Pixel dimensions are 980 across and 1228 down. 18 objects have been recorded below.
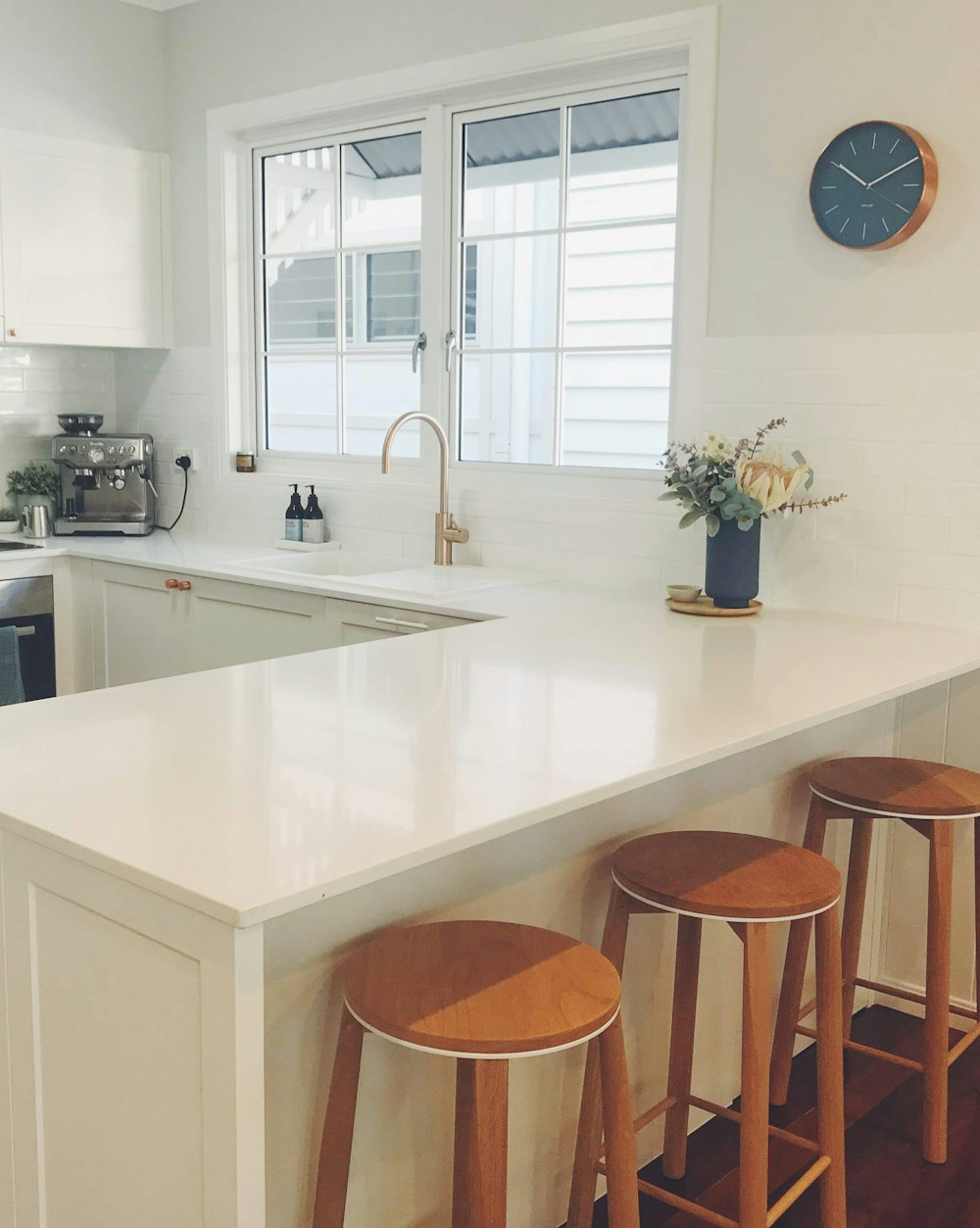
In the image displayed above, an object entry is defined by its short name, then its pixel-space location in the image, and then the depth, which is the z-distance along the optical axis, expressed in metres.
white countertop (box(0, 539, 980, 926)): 1.31
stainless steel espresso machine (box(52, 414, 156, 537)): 4.44
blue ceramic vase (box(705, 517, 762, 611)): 2.97
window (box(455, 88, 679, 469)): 3.47
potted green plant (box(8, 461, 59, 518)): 4.48
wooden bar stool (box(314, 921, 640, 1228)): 1.51
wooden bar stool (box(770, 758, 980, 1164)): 2.46
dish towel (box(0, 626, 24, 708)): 2.67
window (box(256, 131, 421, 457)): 4.05
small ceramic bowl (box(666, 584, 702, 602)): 3.08
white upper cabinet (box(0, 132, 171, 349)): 4.09
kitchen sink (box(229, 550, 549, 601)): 3.32
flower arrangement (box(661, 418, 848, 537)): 2.89
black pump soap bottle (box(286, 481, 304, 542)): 4.17
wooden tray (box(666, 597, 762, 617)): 2.97
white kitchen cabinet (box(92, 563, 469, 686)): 3.28
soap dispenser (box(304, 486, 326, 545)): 4.15
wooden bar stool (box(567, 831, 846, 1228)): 1.91
